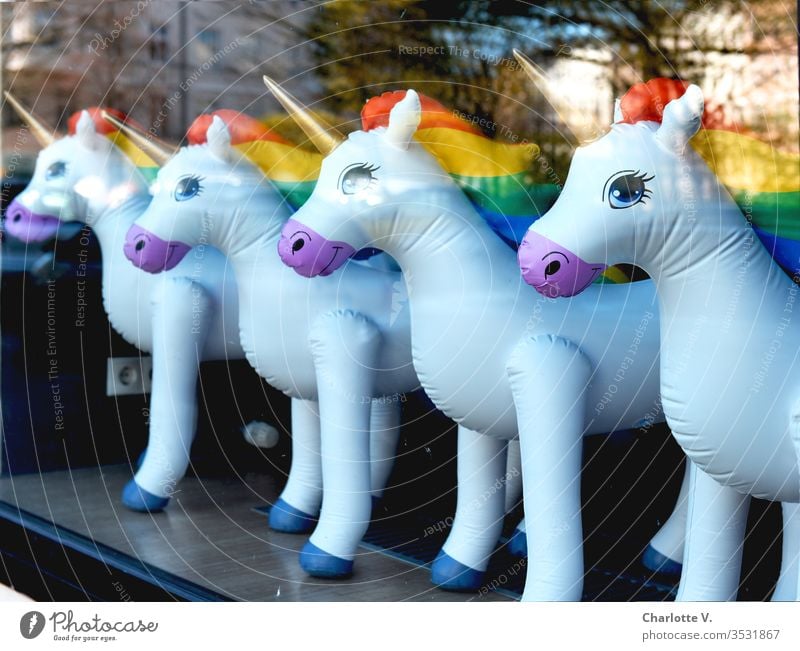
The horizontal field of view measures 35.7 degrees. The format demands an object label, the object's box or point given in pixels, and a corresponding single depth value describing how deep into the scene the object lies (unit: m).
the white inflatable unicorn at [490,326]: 2.46
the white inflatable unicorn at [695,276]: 2.18
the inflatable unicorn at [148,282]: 3.39
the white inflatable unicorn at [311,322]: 2.86
